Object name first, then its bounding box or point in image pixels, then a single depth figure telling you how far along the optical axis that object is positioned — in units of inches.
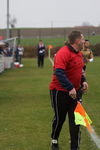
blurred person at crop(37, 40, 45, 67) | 1134.7
